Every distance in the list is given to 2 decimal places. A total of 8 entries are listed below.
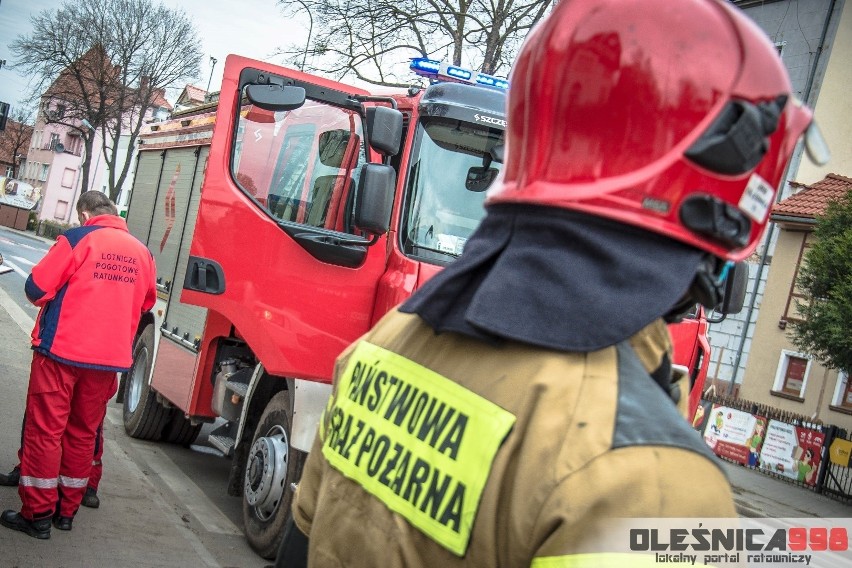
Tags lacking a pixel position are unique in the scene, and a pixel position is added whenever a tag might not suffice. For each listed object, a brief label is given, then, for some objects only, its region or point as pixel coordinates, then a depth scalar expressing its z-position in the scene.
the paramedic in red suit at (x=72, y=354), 5.27
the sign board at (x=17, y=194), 68.62
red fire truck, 5.68
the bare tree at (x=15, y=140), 86.44
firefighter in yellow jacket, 1.14
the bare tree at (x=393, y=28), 21.41
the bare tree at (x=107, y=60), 42.88
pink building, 82.00
